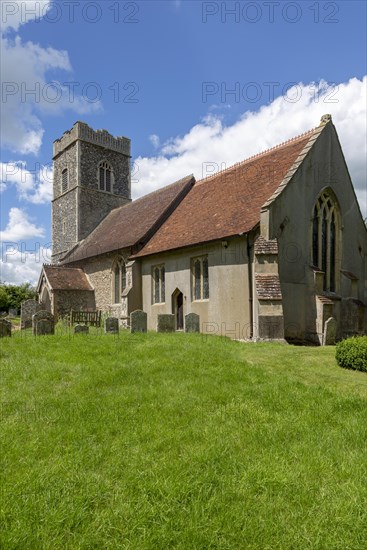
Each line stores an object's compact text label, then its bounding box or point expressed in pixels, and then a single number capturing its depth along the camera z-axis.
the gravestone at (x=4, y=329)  10.98
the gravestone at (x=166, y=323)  12.74
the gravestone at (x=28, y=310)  17.24
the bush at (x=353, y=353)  8.73
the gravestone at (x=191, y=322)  12.88
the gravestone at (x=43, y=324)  11.39
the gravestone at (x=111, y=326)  12.36
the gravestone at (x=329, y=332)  13.10
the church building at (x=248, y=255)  13.59
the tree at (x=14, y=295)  43.91
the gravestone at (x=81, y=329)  11.80
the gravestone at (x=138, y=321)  12.75
